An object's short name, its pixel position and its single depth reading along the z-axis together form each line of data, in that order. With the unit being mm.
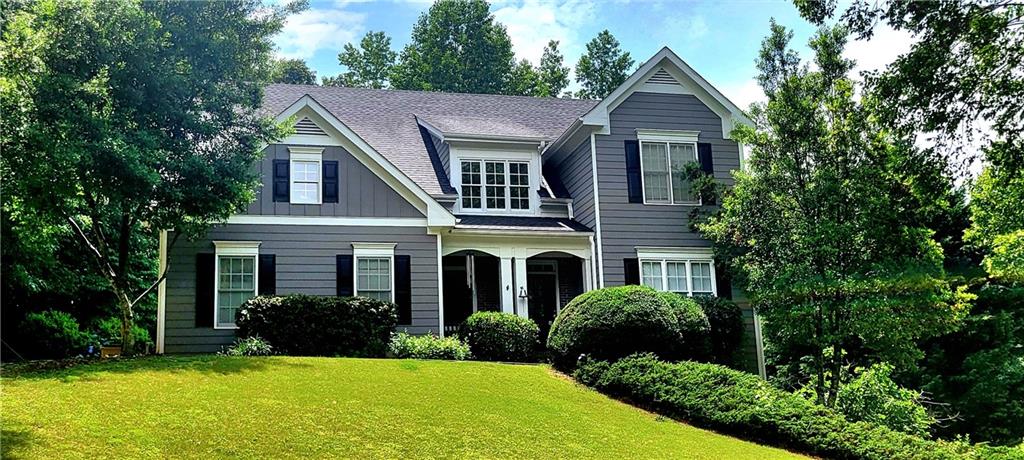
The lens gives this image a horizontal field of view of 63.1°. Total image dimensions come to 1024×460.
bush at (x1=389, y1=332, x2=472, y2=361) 16875
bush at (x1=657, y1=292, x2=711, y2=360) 16391
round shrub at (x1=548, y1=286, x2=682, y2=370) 15469
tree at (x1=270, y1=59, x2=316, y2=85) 36750
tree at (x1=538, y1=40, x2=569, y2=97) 41250
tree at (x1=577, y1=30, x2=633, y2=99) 40469
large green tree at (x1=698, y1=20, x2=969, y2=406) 14305
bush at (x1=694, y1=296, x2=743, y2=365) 18359
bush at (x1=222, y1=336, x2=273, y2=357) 15742
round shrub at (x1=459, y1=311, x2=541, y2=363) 17422
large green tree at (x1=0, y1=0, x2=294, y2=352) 13078
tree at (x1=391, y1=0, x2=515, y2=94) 37688
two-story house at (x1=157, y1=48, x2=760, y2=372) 17719
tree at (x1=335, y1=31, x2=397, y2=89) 39688
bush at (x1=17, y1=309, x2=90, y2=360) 19109
